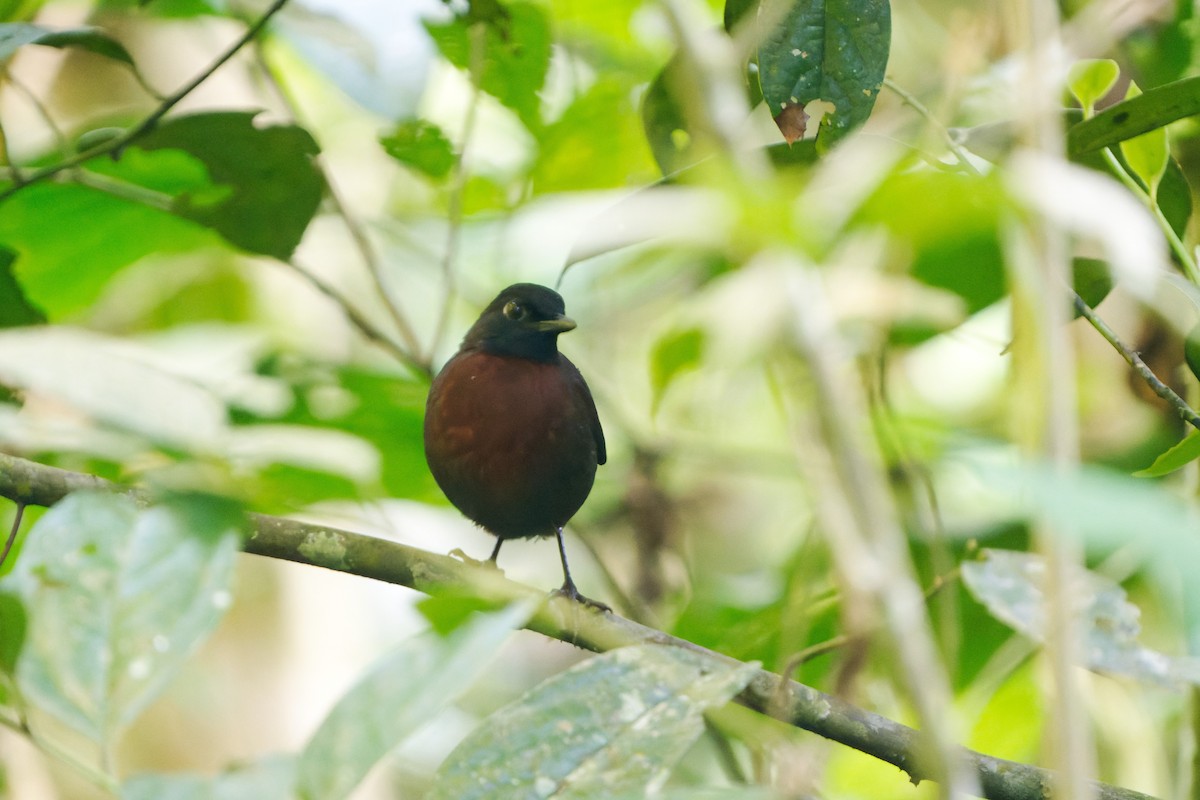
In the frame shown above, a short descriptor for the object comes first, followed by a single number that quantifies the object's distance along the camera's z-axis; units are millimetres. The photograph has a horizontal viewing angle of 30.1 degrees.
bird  7102
